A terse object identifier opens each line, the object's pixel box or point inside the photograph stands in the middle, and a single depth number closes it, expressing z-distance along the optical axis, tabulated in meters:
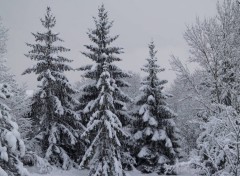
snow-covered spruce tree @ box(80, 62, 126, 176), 22.70
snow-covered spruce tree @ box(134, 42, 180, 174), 27.73
